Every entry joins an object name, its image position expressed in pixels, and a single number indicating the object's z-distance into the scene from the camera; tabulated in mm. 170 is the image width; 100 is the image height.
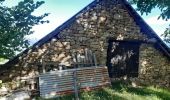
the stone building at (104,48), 6120
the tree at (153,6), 7159
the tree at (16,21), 5016
